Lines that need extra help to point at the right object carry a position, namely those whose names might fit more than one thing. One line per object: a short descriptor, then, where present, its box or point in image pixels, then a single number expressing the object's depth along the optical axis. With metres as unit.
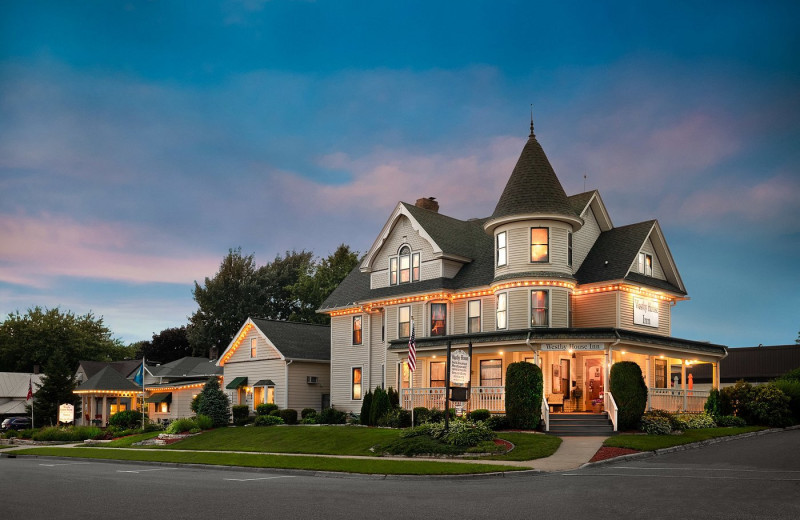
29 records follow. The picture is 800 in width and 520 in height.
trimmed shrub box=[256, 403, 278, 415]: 44.00
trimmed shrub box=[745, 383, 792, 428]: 31.44
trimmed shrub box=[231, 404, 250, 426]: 43.69
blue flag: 42.83
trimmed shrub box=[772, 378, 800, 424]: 32.81
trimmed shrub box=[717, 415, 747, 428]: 31.20
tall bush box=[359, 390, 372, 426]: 37.00
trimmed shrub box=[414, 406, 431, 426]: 31.94
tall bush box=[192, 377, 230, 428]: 42.06
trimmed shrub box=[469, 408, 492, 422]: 30.03
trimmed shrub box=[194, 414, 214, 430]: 40.91
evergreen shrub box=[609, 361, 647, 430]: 28.16
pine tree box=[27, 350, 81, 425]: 57.25
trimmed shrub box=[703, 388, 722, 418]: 31.95
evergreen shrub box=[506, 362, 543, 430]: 28.59
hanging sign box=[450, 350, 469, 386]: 27.72
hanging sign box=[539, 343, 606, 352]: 30.78
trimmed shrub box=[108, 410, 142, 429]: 52.59
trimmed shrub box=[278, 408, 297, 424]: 42.56
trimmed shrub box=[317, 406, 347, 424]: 42.00
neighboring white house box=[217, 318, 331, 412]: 46.19
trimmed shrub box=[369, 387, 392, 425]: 35.75
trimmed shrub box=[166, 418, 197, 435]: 39.31
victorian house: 33.00
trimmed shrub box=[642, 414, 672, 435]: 27.23
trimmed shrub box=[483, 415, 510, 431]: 29.08
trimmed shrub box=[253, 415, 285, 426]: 40.84
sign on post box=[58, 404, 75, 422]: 46.02
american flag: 29.56
